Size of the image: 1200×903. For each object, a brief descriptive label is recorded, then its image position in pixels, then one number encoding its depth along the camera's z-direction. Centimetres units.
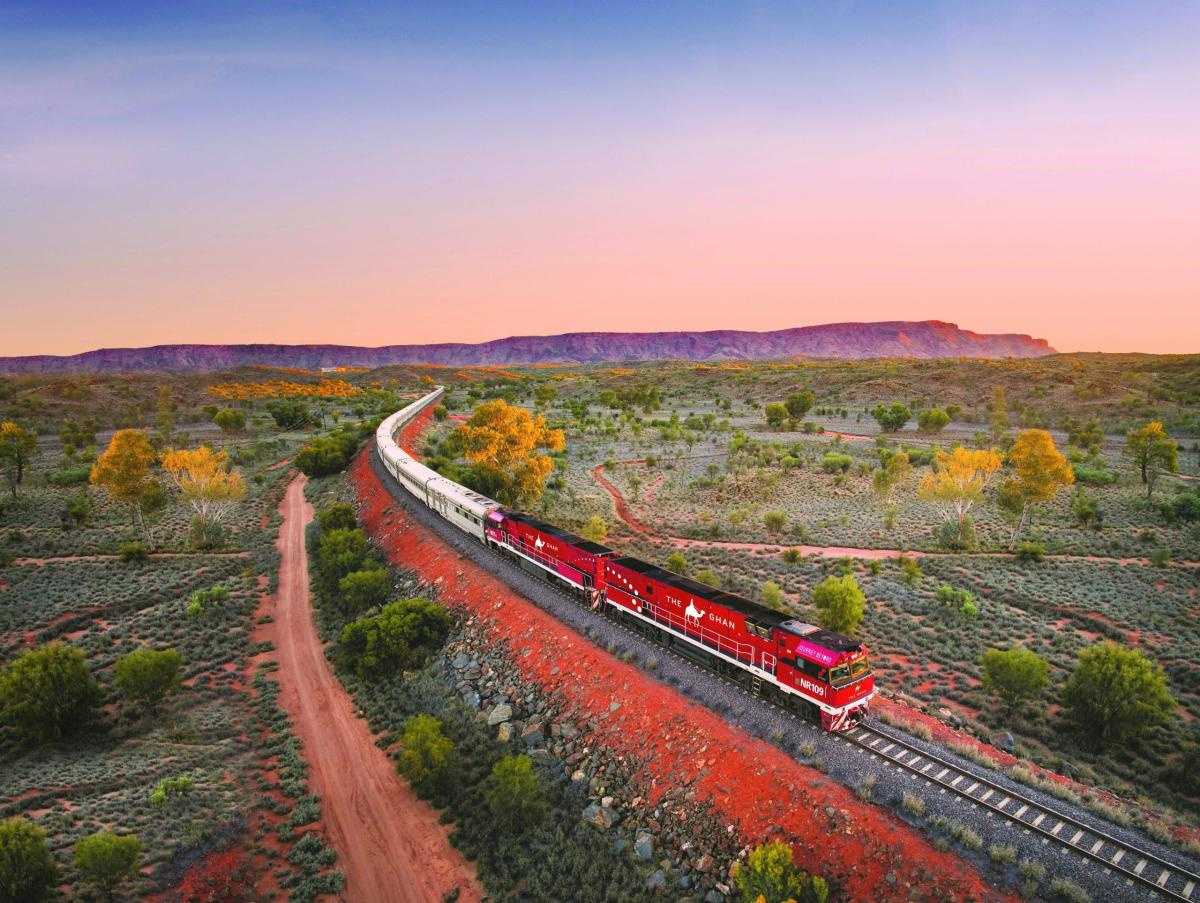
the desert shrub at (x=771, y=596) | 3212
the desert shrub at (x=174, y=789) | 1983
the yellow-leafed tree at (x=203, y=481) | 4684
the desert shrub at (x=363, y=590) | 3500
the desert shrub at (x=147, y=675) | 2530
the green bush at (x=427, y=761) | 2152
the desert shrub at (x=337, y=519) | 4669
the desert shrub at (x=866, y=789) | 1642
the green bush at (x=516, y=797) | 1909
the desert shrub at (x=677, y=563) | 3741
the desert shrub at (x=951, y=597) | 3397
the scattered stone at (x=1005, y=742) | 2114
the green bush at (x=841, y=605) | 2892
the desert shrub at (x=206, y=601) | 3516
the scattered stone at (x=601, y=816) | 1859
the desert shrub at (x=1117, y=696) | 2189
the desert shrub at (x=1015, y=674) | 2369
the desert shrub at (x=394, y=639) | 2903
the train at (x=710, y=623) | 1848
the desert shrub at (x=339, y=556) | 3962
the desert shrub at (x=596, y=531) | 4347
